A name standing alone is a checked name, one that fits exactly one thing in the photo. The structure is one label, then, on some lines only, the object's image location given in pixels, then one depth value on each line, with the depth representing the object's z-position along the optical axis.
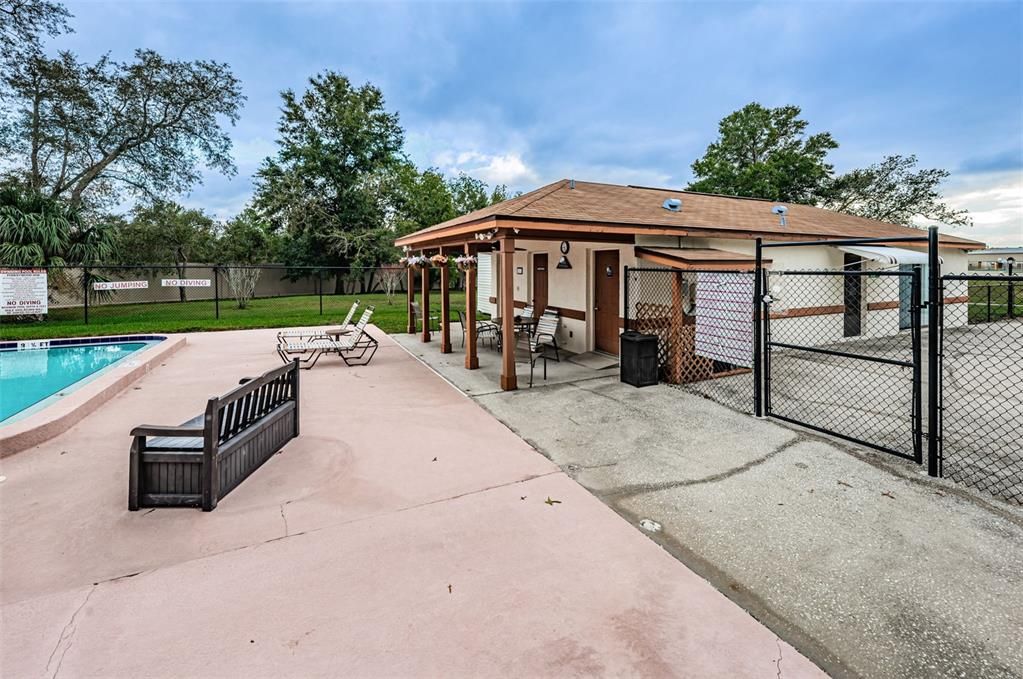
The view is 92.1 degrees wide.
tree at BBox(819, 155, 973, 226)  26.97
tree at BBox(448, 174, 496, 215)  31.95
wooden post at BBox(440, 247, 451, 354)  10.34
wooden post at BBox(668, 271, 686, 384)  7.53
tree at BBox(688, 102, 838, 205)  28.05
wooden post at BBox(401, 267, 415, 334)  13.50
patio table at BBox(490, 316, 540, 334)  10.98
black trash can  7.41
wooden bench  3.59
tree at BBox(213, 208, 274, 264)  28.78
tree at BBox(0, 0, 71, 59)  18.10
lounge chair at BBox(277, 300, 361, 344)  10.77
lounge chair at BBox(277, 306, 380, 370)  9.41
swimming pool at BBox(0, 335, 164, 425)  6.83
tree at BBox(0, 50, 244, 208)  19.28
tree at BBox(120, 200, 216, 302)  24.03
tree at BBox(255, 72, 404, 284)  31.20
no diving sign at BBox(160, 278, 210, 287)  15.14
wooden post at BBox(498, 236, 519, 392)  7.32
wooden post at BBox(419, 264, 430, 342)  11.88
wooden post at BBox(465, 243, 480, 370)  8.60
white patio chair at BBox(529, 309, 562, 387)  9.66
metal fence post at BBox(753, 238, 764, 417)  5.78
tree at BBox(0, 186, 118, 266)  14.63
